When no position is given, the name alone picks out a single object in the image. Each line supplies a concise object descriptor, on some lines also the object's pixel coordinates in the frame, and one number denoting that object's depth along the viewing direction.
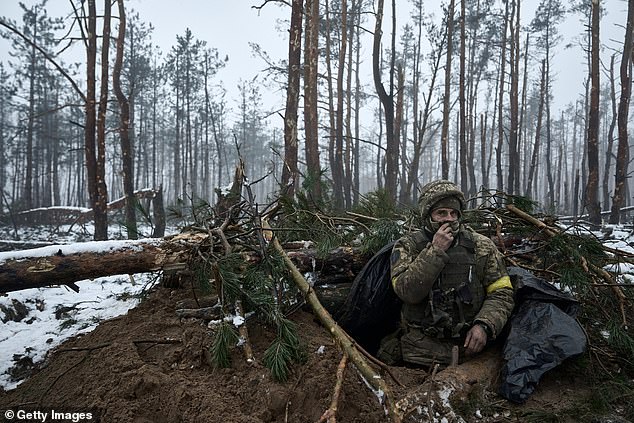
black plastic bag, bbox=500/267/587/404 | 2.31
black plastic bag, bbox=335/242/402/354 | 3.26
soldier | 2.65
